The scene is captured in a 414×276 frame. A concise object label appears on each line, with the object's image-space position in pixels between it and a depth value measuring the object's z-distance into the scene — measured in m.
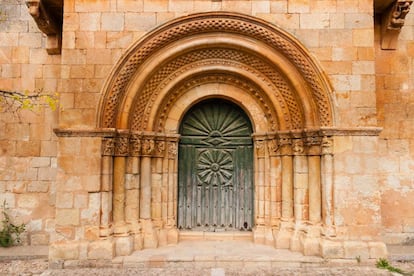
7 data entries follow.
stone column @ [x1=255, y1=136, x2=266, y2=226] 6.37
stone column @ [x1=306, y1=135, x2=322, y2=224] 5.77
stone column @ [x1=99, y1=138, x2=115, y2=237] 5.55
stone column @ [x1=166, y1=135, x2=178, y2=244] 6.40
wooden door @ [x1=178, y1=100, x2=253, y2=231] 6.66
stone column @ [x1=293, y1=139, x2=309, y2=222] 5.95
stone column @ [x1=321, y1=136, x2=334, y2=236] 5.57
